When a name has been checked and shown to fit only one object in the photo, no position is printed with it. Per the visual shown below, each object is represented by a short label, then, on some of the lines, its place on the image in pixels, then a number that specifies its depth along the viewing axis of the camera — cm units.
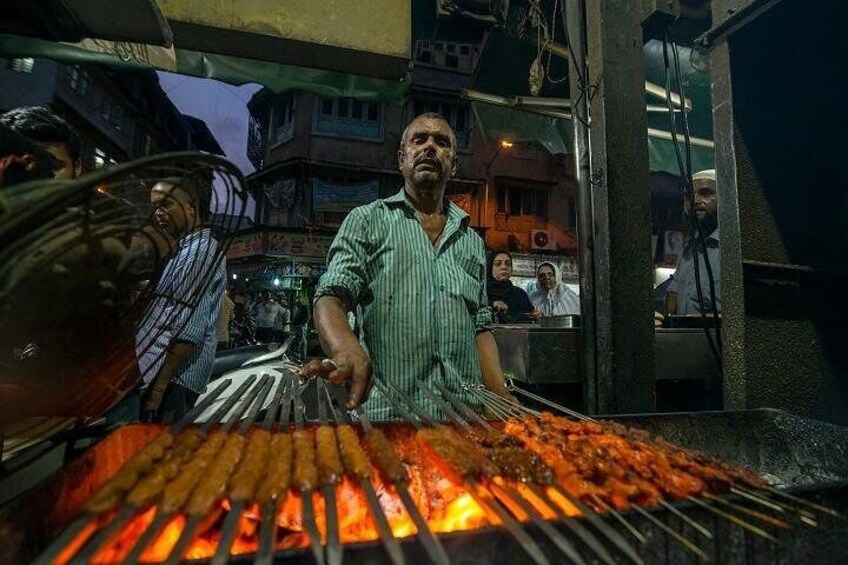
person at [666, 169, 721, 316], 493
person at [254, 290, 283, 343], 2111
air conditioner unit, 2719
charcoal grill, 124
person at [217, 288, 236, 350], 938
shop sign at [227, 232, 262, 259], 2488
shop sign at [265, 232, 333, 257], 2428
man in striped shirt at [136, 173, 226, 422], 352
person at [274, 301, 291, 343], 2101
